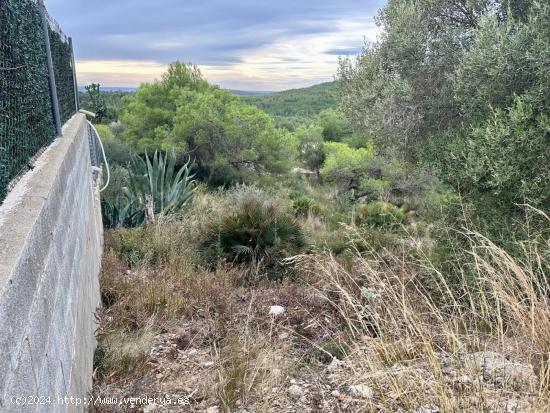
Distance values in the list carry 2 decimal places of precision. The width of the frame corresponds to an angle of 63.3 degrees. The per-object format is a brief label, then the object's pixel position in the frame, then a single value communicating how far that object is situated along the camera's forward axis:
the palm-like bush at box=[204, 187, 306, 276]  6.65
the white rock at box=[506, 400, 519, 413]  2.13
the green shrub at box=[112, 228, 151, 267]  6.00
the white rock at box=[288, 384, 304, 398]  3.14
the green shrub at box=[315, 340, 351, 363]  3.75
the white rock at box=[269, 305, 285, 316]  4.67
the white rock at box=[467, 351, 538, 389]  2.29
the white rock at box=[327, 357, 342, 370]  3.44
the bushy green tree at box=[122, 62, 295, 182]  17.06
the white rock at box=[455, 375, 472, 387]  2.26
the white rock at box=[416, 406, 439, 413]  2.28
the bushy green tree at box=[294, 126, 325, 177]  24.66
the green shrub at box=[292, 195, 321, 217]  12.52
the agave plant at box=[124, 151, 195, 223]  9.17
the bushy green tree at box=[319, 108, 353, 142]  32.00
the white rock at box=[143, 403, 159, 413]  2.95
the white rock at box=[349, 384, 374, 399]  2.78
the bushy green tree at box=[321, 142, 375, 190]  18.69
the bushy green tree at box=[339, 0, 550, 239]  4.88
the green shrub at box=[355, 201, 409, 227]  11.52
